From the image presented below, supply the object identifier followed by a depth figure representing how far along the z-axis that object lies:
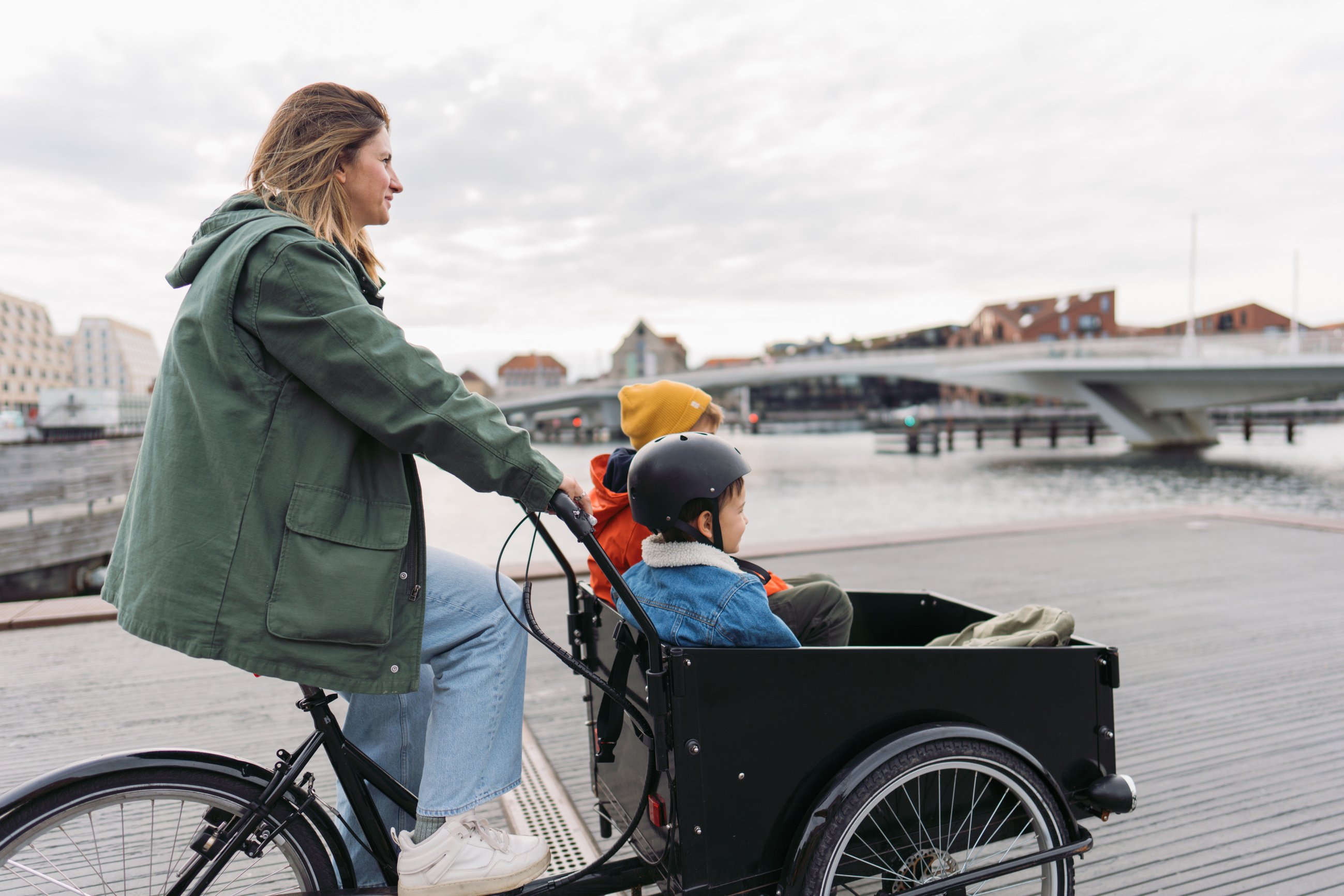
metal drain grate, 2.08
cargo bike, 1.33
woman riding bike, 1.18
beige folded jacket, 1.65
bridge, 28.47
